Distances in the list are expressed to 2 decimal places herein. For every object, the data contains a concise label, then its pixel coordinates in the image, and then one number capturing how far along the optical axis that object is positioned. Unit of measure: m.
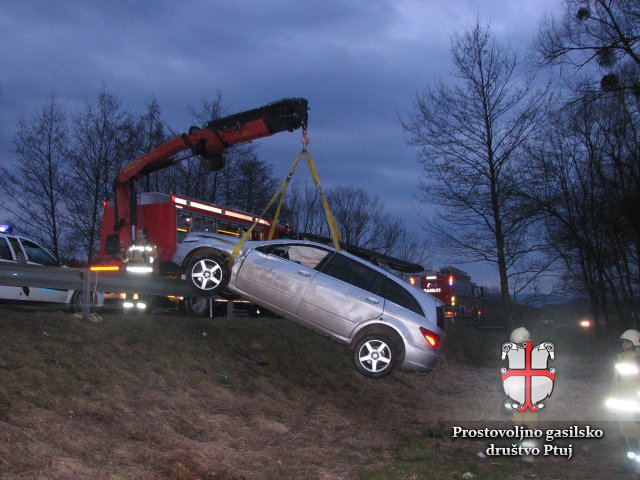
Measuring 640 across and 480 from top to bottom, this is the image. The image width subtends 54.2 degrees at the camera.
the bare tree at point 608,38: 13.41
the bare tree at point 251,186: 27.17
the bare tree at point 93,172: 23.36
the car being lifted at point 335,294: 7.72
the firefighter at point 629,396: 7.34
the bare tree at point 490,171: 17.36
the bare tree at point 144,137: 23.88
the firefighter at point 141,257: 11.29
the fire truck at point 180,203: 9.40
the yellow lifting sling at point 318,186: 7.34
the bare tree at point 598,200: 19.34
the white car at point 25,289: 12.16
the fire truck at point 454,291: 28.16
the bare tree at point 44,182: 22.80
